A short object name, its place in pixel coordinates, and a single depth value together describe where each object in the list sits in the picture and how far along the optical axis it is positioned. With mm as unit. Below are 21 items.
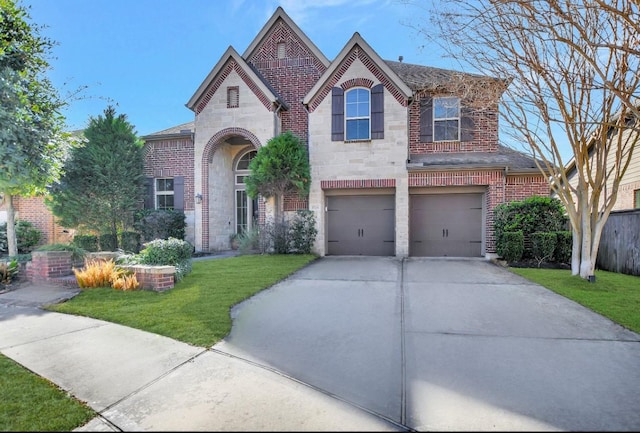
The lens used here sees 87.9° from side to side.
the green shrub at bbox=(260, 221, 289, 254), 11609
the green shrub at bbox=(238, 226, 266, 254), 12055
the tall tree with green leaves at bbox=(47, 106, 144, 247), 12344
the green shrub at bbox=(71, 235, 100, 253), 12906
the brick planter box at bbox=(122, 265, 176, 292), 6383
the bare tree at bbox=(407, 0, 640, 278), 6102
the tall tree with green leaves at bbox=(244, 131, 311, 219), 11047
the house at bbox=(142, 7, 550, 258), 11305
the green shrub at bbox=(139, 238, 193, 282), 7312
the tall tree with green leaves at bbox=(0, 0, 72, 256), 6141
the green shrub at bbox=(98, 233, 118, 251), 12844
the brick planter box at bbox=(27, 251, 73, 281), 6910
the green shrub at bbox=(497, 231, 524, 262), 9484
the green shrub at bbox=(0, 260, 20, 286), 6977
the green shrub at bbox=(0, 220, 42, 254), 14031
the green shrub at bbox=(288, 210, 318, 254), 11711
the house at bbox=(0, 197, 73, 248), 14797
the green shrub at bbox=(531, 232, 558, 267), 9266
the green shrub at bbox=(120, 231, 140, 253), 12914
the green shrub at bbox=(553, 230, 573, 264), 9266
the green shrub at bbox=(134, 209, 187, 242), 12883
